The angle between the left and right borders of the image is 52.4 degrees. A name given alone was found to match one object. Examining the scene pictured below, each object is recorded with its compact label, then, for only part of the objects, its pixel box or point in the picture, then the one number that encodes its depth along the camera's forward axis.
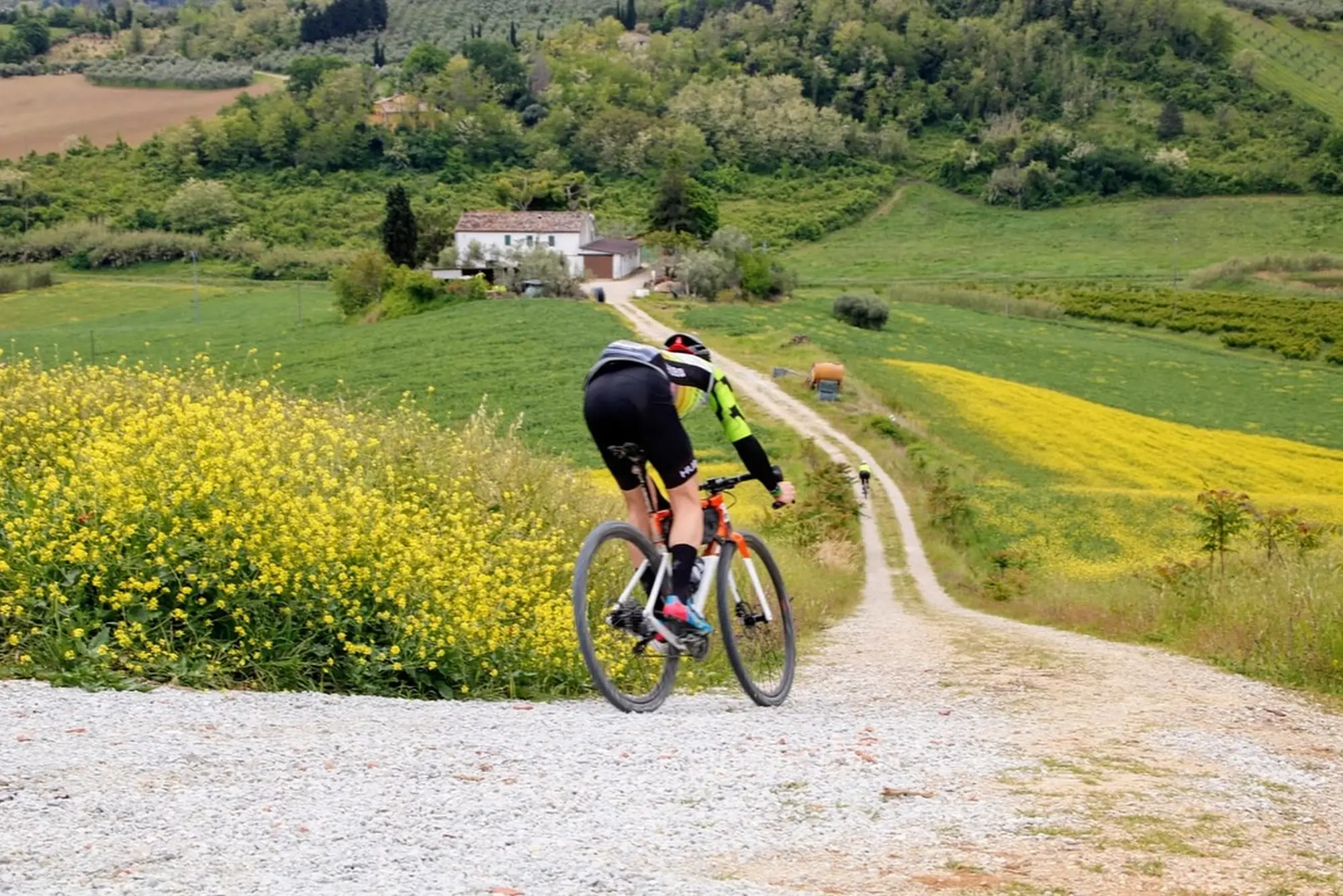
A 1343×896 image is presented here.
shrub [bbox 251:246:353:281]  120.62
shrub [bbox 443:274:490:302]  86.62
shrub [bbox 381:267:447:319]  84.88
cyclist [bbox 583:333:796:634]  8.27
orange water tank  58.47
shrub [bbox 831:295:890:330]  82.31
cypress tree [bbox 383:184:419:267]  101.56
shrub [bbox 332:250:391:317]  87.62
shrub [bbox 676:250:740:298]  91.94
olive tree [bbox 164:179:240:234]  136.38
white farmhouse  108.12
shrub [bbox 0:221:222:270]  123.81
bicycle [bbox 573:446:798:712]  8.43
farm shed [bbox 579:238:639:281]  107.94
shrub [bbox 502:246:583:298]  89.88
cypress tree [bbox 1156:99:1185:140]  190.12
